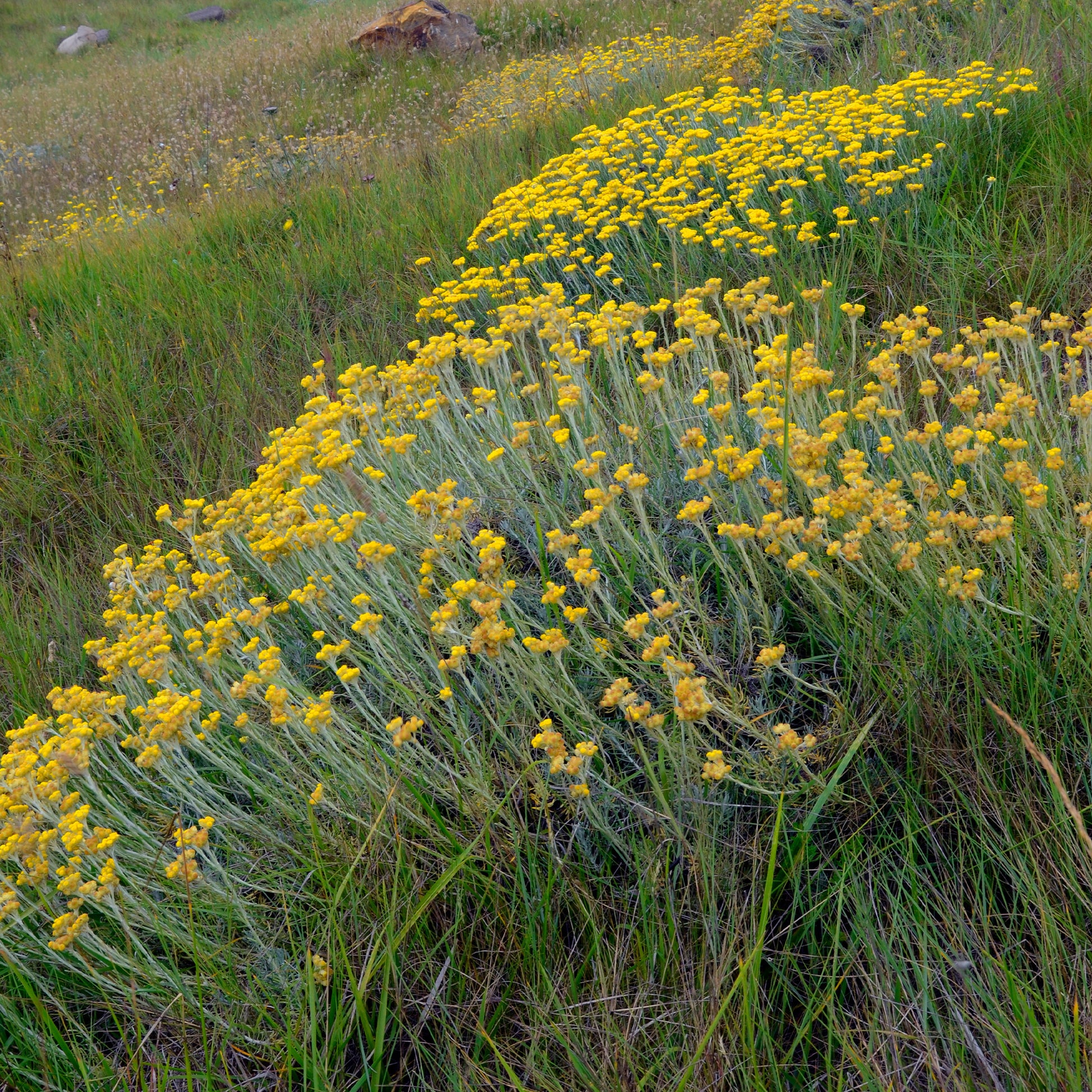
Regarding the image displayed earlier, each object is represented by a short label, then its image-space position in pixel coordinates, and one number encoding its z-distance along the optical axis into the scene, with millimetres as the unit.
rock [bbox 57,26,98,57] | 20688
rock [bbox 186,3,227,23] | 22500
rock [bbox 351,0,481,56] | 11531
